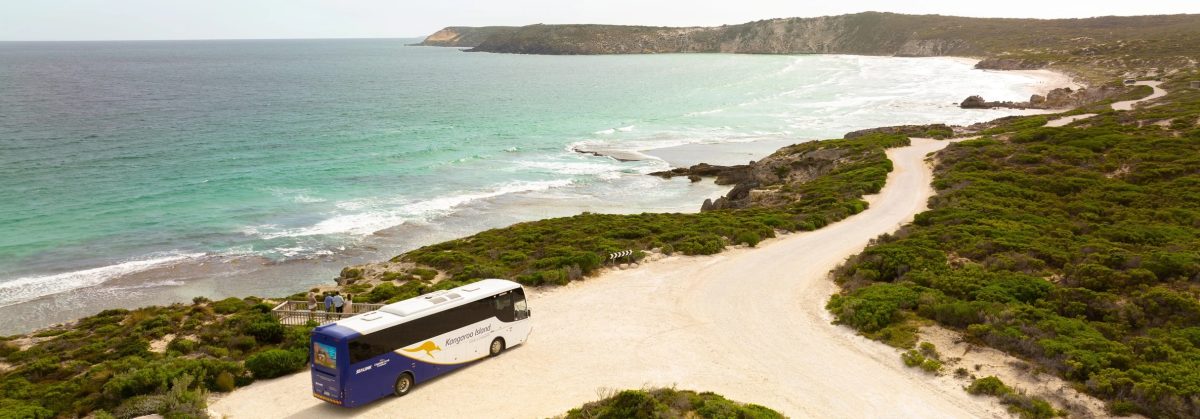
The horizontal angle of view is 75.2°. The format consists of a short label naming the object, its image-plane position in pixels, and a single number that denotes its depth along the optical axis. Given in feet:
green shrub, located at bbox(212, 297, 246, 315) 99.25
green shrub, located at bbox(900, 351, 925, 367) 73.92
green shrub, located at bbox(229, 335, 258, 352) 82.28
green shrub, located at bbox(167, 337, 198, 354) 82.12
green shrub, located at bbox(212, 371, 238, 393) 71.77
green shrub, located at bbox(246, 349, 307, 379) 74.79
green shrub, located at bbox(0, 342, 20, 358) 86.84
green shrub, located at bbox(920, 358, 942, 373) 72.38
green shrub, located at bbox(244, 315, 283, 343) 84.28
